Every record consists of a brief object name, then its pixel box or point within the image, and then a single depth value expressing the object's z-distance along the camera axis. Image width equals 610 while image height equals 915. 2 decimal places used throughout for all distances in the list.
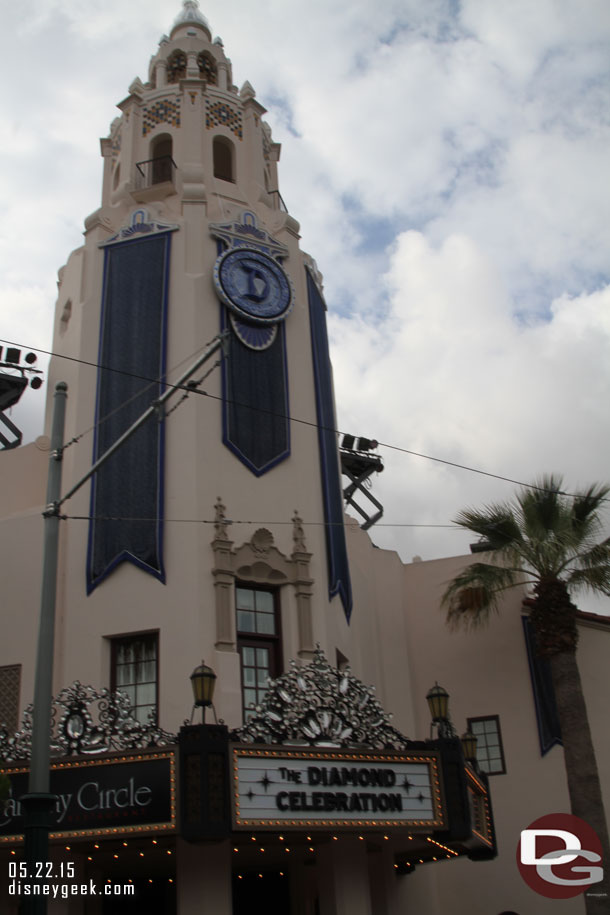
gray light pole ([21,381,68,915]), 12.58
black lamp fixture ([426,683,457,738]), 19.18
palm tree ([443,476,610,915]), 21.55
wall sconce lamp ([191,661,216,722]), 16.44
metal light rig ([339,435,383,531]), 35.44
